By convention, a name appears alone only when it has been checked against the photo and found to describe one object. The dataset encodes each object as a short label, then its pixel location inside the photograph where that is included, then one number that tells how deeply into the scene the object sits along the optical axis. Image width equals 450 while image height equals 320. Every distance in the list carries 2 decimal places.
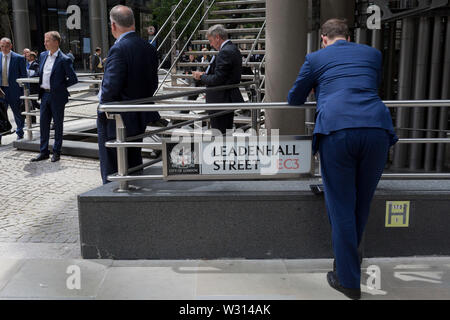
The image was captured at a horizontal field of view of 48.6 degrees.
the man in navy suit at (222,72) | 6.64
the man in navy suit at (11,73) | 10.66
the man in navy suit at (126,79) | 4.79
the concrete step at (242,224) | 4.27
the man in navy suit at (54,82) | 8.27
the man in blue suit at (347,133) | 3.43
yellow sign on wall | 4.27
